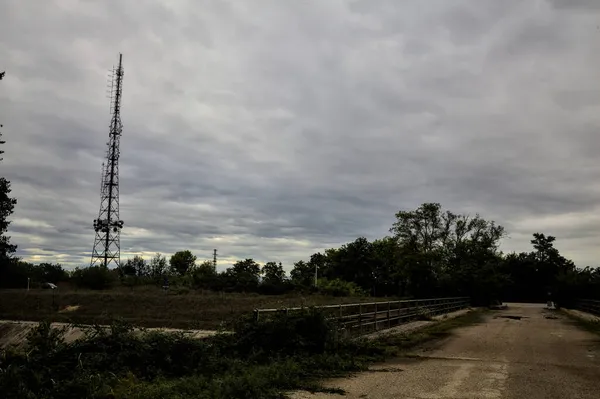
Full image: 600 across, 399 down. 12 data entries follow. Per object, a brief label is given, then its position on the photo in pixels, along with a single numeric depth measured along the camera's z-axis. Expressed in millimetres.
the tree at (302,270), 110681
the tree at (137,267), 114875
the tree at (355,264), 96625
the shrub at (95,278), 61188
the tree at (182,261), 135150
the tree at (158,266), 117638
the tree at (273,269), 112012
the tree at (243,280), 71250
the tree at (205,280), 74688
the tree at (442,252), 45588
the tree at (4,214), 41397
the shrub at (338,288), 69438
